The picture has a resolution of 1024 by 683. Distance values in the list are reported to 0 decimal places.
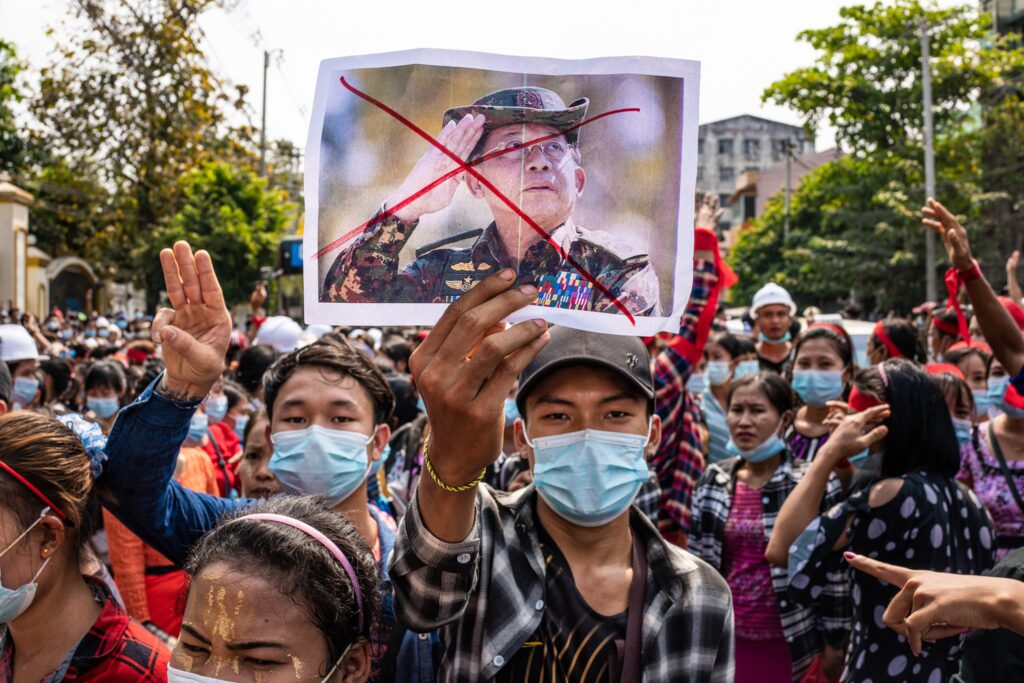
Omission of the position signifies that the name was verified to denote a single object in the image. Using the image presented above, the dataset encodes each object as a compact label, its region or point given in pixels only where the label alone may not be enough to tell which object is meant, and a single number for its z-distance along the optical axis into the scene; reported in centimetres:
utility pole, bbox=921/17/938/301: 2364
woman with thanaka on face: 181
